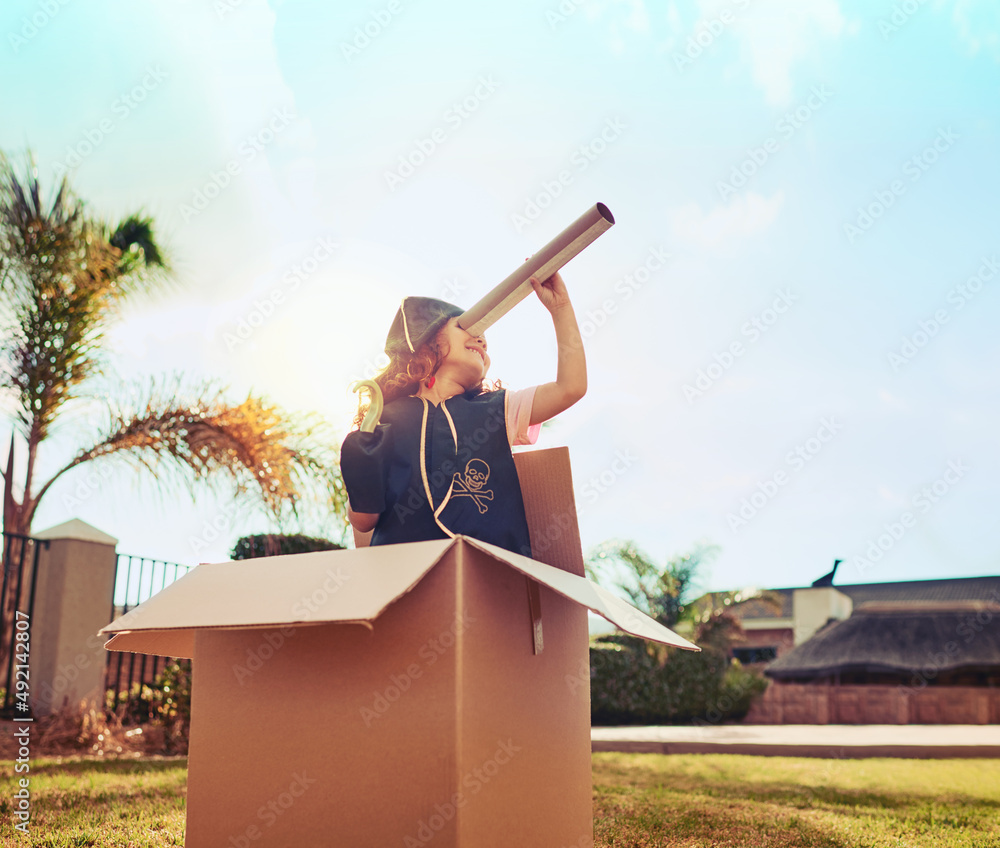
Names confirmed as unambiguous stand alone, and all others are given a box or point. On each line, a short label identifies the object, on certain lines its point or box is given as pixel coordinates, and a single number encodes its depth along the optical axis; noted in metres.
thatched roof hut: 15.56
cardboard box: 1.13
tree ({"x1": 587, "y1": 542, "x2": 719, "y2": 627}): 14.41
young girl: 1.51
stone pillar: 6.27
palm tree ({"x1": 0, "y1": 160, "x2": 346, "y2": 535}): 6.01
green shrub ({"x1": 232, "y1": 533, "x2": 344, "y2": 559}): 6.64
